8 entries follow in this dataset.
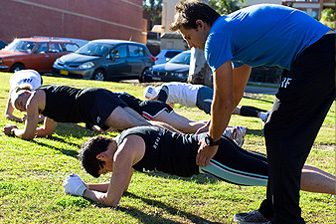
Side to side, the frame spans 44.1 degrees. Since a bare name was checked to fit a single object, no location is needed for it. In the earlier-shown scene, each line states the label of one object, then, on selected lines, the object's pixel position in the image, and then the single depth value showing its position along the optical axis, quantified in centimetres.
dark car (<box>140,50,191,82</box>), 1527
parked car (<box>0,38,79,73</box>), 1603
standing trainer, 280
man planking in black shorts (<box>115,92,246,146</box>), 610
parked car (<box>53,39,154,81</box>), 1548
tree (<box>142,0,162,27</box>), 6962
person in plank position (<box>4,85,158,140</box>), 534
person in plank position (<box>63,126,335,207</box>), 333
